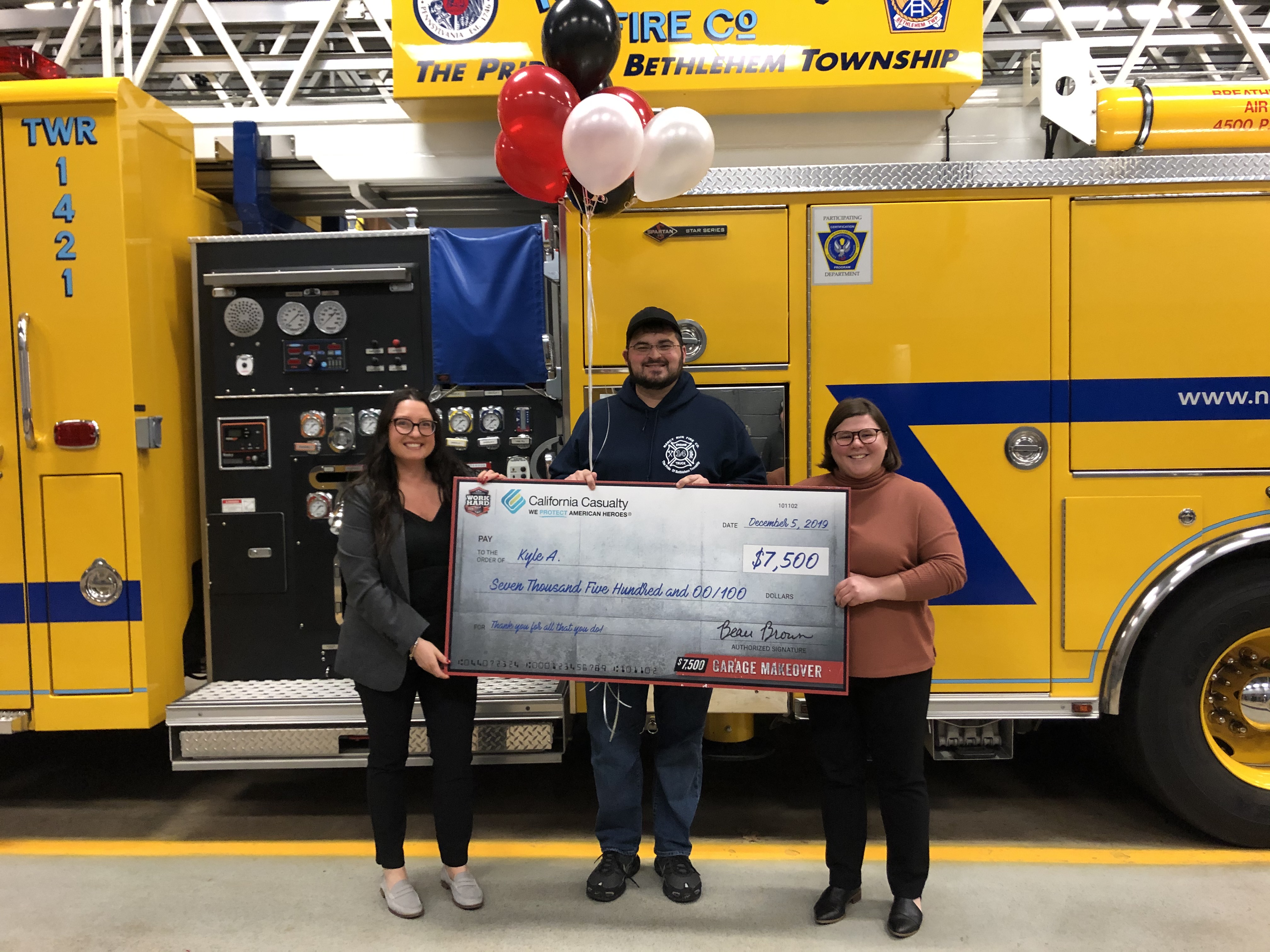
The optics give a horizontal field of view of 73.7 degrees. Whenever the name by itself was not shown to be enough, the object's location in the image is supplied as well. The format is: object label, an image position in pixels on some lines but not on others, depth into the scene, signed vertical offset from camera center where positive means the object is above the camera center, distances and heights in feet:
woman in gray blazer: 9.48 -2.22
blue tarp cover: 11.91 +1.76
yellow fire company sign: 11.83 +5.32
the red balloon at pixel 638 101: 9.79 +3.81
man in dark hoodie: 10.19 -0.59
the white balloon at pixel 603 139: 8.98 +3.10
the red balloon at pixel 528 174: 10.21 +3.13
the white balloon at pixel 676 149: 9.37 +3.11
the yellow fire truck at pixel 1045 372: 11.26 +0.67
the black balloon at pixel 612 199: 10.52 +2.89
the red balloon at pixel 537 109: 9.74 +3.70
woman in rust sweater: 9.11 -2.30
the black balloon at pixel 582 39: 9.79 +4.54
